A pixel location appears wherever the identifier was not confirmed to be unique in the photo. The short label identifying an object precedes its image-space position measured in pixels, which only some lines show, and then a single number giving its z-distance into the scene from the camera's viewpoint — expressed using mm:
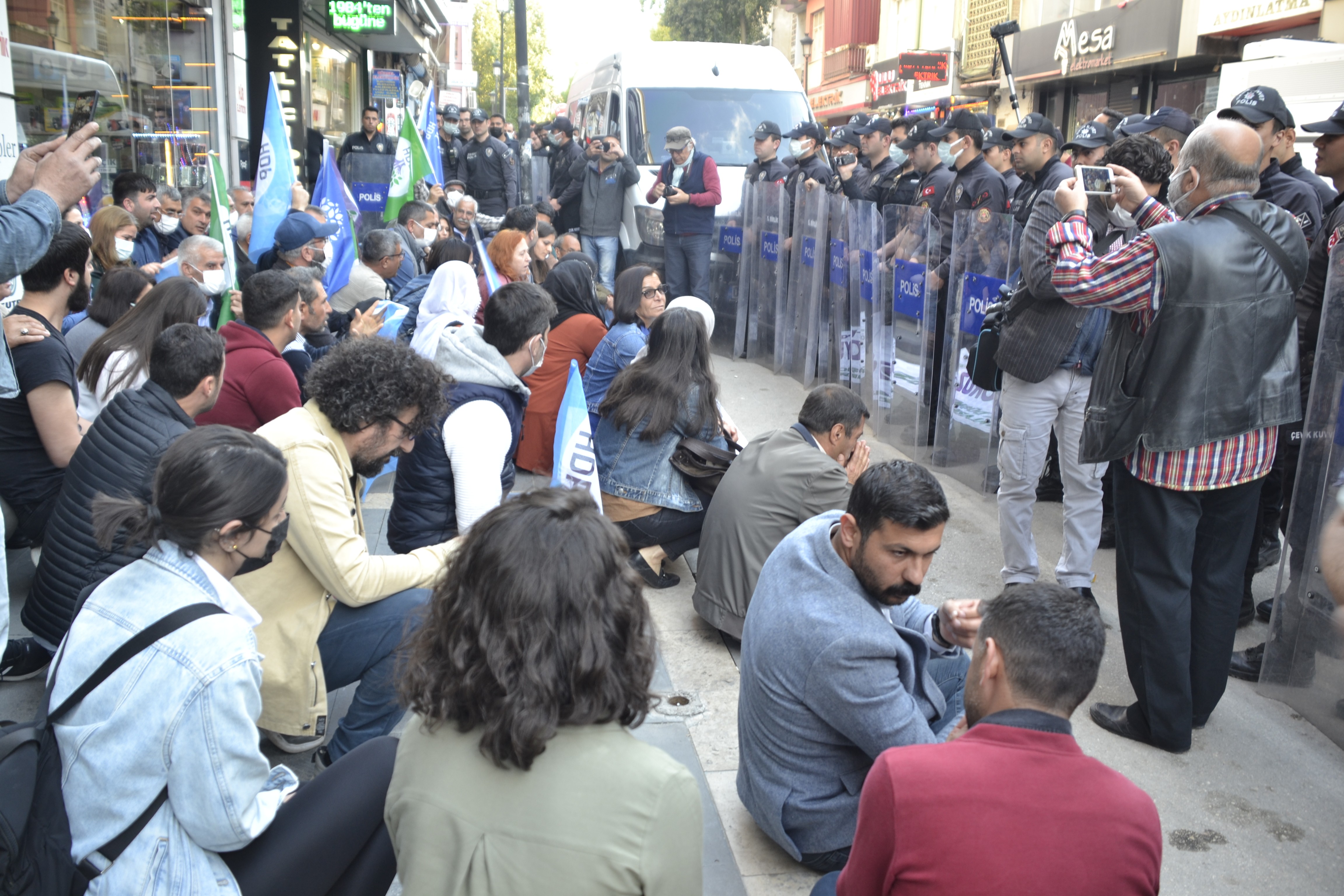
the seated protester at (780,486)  3912
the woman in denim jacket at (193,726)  1935
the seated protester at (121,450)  3223
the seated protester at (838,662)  2527
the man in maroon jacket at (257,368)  4172
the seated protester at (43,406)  3883
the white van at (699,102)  11719
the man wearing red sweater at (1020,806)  1705
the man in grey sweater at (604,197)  11289
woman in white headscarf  6203
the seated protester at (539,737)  1570
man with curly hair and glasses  2998
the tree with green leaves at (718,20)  35531
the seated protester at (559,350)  5945
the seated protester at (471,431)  3725
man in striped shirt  3375
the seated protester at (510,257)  7188
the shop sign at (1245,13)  14766
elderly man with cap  10156
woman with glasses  5684
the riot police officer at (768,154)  10062
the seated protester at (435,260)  7008
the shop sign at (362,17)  16500
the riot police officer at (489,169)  14281
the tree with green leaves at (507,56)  59781
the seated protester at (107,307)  4824
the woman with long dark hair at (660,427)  4793
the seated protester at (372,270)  7090
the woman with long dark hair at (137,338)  4230
